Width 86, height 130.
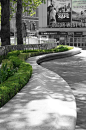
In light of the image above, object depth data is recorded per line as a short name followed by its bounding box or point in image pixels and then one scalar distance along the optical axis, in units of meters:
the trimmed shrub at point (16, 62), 15.15
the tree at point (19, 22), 29.58
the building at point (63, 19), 74.00
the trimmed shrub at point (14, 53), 21.94
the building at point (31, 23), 89.56
